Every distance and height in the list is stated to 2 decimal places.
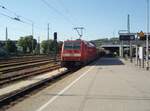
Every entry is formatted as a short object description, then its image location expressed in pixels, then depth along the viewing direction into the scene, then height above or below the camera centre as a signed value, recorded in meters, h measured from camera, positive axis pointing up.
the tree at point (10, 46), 54.02 +2.33
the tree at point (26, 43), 66.18 +3.95
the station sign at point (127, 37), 32.63 +3.04
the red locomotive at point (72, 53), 17.93 +0.07
